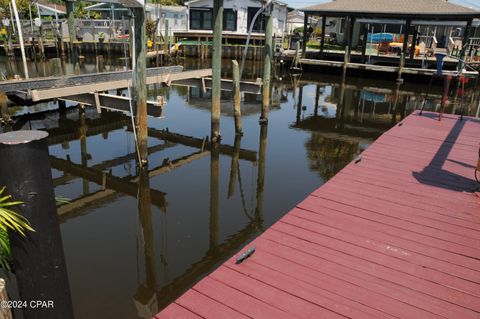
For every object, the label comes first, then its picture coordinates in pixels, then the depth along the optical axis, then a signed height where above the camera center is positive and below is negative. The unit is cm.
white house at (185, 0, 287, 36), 4297 +212
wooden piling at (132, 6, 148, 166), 968 -113
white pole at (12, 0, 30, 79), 1015 +10
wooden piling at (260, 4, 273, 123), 1494 -88
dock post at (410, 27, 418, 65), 3051 -62
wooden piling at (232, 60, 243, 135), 1366 -181
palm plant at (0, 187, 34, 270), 246 -116
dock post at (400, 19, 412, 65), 2694 +38
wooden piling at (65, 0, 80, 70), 1877 +28
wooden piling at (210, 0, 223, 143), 1202 -102
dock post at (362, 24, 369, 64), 2982 -38
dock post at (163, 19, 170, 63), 3444 -106
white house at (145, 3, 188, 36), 4828 +229
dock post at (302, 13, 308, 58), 3065 +13
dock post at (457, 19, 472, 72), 2488 +24
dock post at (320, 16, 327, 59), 2921 +17
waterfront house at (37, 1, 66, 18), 5131 +250
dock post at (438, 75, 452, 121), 1077 -109
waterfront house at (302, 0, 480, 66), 2684 +182
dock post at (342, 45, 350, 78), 2787 -157
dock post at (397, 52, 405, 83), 2689 -169
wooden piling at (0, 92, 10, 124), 1352 -267
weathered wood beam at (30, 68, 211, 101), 1166 -169
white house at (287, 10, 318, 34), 5841 +280
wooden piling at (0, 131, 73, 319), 236 -126
